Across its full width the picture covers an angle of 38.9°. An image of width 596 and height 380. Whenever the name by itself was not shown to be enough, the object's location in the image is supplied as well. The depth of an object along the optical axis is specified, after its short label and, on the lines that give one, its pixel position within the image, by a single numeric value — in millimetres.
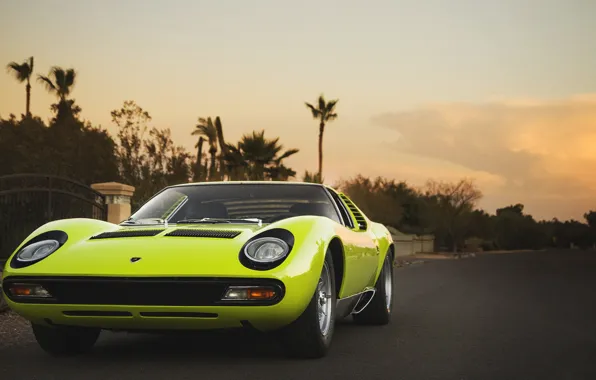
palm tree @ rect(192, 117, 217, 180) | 59062
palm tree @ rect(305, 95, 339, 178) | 63281
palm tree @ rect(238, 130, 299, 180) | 56094
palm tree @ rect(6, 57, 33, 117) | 61312
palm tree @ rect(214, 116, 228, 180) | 57031
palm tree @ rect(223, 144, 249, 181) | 56625
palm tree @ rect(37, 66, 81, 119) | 59094
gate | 17156
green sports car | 5566
